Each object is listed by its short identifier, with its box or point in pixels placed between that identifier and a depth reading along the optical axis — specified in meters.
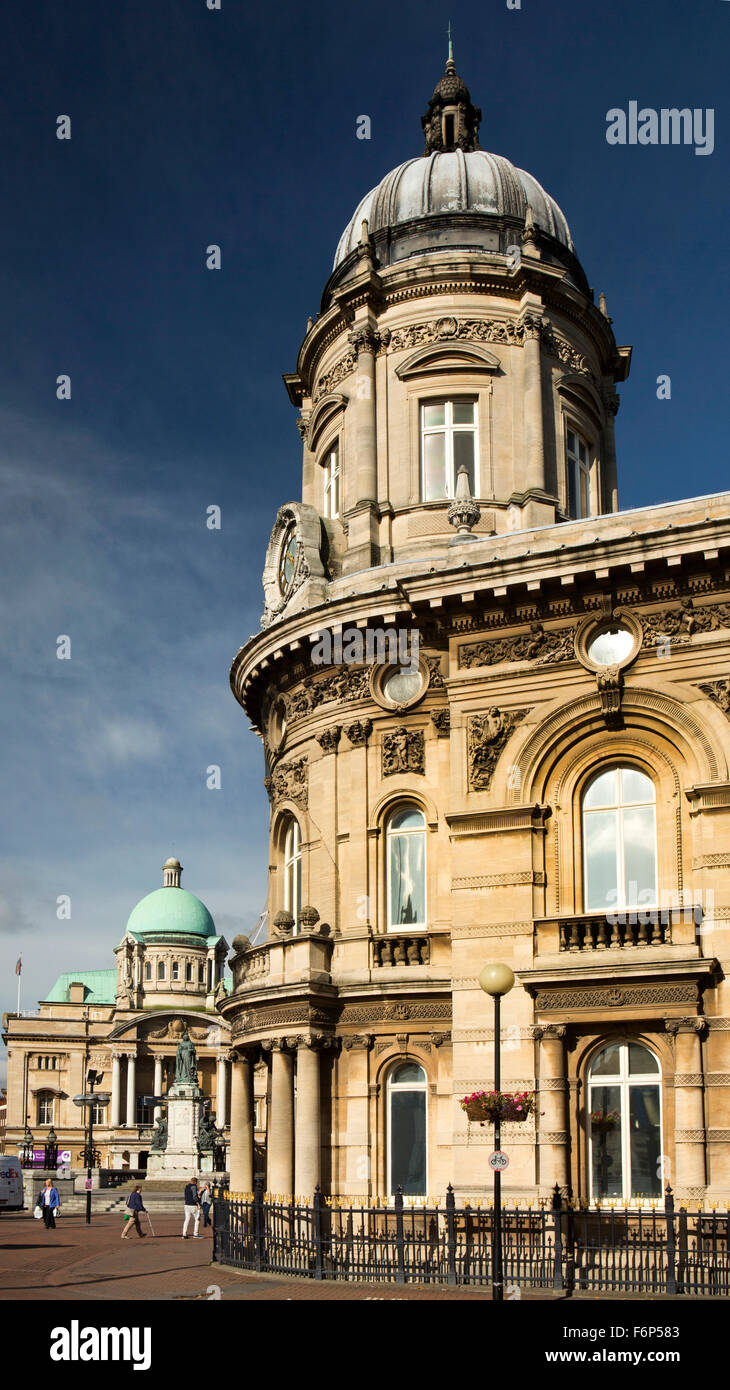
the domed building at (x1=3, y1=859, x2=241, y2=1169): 121.81
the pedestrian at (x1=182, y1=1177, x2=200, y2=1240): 37.59
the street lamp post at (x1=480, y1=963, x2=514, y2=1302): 19.11
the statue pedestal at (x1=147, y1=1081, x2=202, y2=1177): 68.88
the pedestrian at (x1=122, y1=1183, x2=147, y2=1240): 37.03
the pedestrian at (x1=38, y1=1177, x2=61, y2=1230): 42.09
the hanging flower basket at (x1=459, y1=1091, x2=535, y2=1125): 23.47
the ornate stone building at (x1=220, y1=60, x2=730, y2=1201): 24.00
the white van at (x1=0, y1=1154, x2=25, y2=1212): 51.31
